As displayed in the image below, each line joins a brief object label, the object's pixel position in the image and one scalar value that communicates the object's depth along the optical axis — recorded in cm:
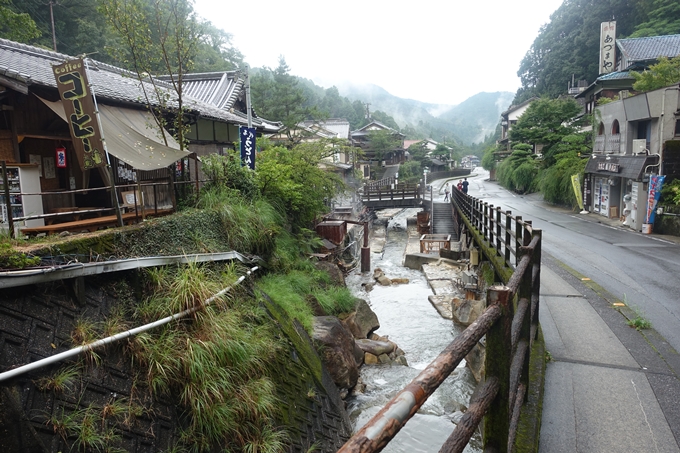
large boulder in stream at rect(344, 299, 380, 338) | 1294
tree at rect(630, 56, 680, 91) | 2644
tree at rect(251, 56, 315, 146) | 3581
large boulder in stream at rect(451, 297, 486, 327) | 1261
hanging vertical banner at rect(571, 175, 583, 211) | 2920
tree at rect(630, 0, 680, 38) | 4203
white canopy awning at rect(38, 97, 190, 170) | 918
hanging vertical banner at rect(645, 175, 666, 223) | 1981
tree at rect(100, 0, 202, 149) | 1038
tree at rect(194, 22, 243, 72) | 4300
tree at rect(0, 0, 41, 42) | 1661
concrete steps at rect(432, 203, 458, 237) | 3255
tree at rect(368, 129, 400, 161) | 6309
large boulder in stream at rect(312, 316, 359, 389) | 929
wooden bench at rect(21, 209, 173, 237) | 736
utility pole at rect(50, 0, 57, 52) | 2550
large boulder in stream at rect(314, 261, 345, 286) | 1606
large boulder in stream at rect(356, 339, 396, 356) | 1195
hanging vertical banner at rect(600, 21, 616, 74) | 3903
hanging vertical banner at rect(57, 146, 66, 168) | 1105
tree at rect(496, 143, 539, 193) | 4341
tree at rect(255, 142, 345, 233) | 1472
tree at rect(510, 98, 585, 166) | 3819
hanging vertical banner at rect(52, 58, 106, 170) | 791
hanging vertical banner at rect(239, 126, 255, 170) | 1359
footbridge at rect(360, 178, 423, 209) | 3759
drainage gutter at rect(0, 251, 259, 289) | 496
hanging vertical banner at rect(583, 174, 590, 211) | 2867
